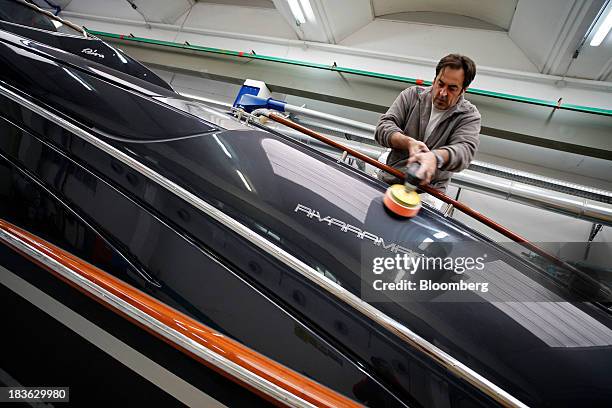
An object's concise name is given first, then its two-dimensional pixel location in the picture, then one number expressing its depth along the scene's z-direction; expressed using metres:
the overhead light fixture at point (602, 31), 2.13
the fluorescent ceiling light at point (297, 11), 3.15
